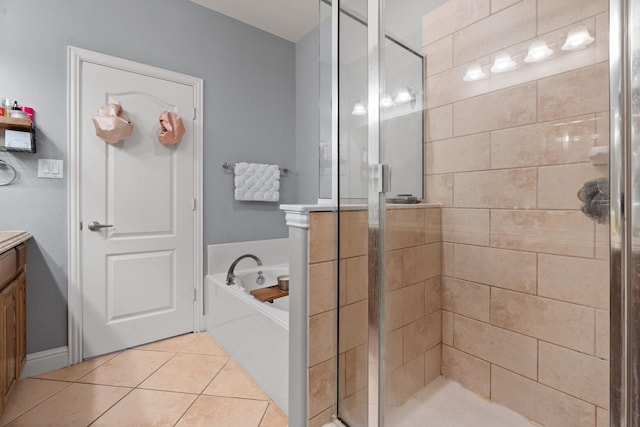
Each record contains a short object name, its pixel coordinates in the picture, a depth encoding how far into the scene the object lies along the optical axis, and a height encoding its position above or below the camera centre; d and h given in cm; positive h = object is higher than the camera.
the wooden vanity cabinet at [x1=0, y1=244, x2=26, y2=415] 130 -52
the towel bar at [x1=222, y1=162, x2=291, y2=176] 247 +41
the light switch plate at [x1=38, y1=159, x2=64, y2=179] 177 +28
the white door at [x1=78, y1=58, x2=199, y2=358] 193 -3
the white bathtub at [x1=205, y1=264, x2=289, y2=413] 145 -69
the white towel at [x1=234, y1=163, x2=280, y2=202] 251 +28
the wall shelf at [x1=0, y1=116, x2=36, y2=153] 157 +49
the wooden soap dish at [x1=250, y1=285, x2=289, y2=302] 184 -53
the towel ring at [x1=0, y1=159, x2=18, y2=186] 168 +25
